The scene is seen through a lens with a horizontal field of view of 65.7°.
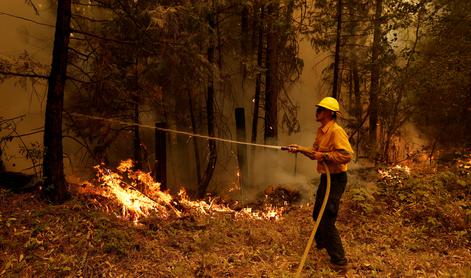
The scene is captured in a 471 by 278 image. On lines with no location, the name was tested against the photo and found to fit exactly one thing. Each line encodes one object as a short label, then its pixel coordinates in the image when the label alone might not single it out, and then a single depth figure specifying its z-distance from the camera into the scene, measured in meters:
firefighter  5.11
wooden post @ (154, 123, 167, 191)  10.59
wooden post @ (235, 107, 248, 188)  12.68
